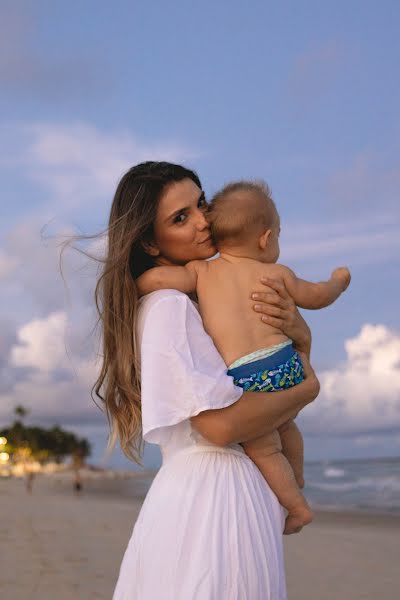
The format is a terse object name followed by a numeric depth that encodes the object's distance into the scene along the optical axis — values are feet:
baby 7.41
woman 6.90
